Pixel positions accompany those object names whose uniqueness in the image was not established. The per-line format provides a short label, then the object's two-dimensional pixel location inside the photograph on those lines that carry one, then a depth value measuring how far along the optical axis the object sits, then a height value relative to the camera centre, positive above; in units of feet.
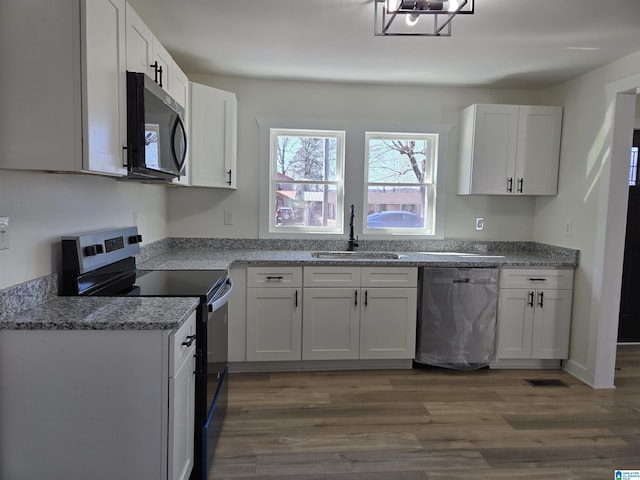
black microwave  6.20 +1.06
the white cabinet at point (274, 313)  10.62 -2.64
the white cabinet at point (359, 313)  10.78 -2.61
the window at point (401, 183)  12.67 +0.70
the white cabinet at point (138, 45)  6.40 +2.40
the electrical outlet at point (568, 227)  11.33 -0.37
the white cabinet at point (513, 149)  11.71 +1.65
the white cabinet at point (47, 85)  4.88 +1.25
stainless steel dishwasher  10.84 -2.63
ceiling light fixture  6.33 +3.07
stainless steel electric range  6.34 -1.37
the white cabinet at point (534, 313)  11.08 -2.56
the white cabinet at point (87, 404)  5.04 -2.37
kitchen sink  11.81 -1.31
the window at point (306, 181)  12.42 +0.67
